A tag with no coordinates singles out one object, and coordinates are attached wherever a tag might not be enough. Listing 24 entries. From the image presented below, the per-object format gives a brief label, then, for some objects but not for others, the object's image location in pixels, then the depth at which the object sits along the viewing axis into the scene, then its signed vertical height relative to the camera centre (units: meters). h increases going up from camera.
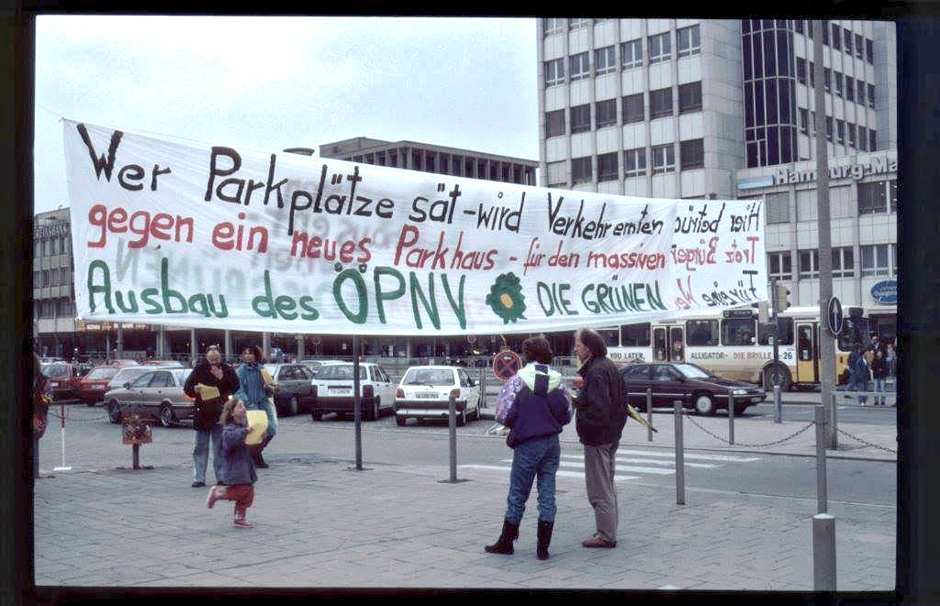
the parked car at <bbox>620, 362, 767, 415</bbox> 24.33 -1.42
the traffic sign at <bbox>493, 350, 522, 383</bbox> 11.41 -0.35
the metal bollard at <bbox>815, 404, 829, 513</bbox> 7.10 -0.93
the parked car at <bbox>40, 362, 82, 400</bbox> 33.00 -1.36
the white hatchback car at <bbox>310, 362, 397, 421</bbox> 24.23 -1.37
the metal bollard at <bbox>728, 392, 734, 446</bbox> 17.42 -1.52
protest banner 6.39 +0.66
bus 33.19 -0.44
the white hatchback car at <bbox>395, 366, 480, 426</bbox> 22.70 -1.35
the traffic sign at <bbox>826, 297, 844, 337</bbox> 15.77 +0.25
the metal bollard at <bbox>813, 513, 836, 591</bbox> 5.71 -1.31
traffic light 21.14 +0.72
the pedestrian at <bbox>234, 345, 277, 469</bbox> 13.44 -0.62
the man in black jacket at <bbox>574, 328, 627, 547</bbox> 8.22 -0.75
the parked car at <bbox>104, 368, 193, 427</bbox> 23.03 -1.40
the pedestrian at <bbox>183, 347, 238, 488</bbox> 12.51 -0.73
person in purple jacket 7.84 -0.82
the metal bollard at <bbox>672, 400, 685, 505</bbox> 10.66 -1.50
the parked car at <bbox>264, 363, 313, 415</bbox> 26.56 -1.43
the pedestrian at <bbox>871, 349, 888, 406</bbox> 29.88 -1.26
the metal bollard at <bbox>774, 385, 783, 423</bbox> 21.14 -1.70
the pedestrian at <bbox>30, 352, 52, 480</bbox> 10.90 -0.72
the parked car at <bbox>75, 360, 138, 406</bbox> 31.95 -1.49
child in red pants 9.16 -1.22
